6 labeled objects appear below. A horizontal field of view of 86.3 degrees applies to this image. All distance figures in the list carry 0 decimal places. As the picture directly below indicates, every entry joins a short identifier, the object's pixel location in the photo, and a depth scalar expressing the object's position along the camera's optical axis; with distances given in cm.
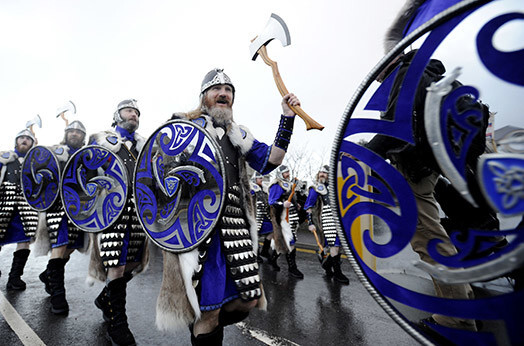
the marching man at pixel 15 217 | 422
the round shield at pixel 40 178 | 352
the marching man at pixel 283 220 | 572
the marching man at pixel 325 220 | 539
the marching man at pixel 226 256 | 177
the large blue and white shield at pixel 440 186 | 81
